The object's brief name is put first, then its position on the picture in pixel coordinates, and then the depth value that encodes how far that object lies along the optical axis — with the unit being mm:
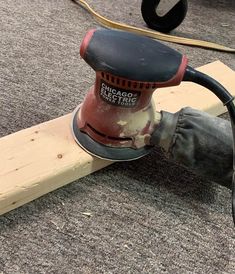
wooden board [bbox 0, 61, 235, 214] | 836
